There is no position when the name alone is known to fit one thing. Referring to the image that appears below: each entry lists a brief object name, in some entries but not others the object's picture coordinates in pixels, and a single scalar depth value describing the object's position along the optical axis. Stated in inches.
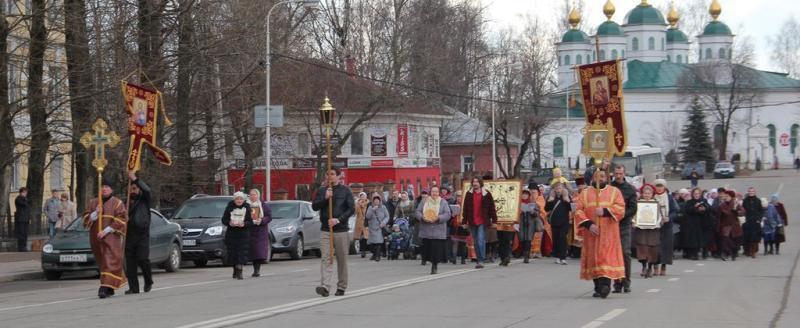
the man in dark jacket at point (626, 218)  676.1
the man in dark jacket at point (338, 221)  672.4
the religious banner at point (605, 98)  729.0
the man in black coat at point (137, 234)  716.0
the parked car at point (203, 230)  1063.6
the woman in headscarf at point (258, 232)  906.1
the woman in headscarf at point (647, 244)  850.8
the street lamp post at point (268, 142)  1471.5
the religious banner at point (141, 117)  794.8
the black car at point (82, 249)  918.4
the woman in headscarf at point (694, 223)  1135.6
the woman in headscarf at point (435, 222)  924.6
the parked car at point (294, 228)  1185.4
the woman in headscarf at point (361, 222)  1220.5
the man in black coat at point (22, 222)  1241.4
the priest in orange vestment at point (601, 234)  645.9
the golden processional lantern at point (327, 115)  750.6
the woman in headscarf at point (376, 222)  1167.6
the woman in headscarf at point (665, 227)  881.5
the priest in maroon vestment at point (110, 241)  695.1
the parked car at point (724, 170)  3878.0
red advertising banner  2704.2
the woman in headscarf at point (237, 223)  885.2
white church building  4867.1
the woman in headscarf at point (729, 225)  1171.3
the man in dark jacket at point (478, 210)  951.6
